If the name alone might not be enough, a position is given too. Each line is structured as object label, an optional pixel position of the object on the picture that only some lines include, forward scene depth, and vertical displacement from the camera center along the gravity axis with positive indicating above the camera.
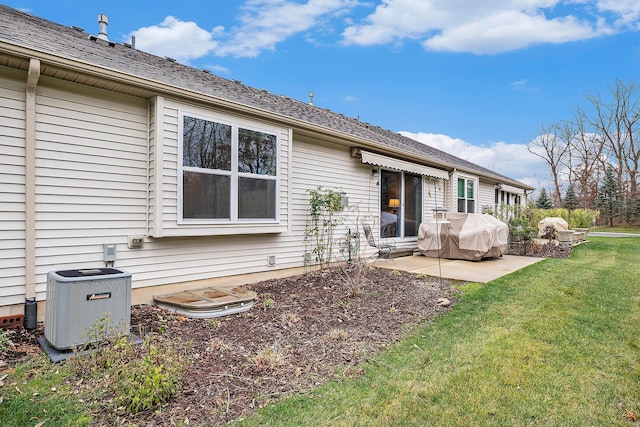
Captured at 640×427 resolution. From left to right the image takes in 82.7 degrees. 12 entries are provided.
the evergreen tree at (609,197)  29.73 +1.80
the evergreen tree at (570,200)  31.17 +1.59
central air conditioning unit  3.14 -0.82
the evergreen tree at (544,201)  32.26 +1.57
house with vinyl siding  3.79 +0.63
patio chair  8.21 -0.68
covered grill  8.44 -0.46
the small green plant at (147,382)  2.38 -1.13
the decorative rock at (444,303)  5.07 -1.19
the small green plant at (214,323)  4.09 -1.22
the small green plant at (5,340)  2.91 -1.14
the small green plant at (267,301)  4.84 -1.16
